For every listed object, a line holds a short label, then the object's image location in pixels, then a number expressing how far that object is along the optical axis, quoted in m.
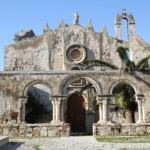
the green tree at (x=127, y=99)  19.08
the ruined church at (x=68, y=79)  17.98
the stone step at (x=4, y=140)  11.92
